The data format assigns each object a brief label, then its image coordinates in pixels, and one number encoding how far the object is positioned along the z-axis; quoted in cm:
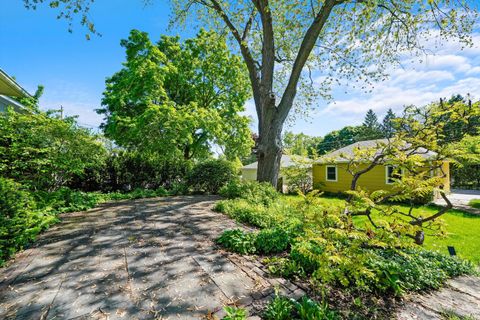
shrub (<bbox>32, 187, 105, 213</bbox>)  566
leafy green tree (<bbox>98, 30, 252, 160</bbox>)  1056
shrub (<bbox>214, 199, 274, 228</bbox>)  489
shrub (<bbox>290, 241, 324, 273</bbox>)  281
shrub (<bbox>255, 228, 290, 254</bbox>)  345
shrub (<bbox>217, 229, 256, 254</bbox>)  344
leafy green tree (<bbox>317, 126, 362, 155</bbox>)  4462
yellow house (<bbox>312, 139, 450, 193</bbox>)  1342
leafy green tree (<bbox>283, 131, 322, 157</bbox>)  3838
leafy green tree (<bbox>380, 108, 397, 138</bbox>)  4839
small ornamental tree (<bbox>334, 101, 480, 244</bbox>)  244
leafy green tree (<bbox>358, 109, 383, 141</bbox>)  4503
